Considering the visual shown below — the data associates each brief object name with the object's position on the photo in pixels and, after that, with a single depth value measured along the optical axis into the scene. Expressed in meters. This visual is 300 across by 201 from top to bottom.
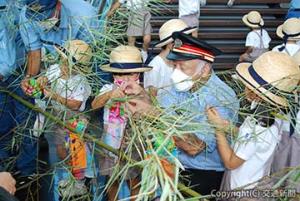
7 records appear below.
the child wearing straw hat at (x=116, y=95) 2.60
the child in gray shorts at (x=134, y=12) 3.26
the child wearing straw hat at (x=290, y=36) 5.05
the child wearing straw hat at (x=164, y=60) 3.63
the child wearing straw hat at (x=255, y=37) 6.93
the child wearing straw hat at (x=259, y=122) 2.26
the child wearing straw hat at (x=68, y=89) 2.63
